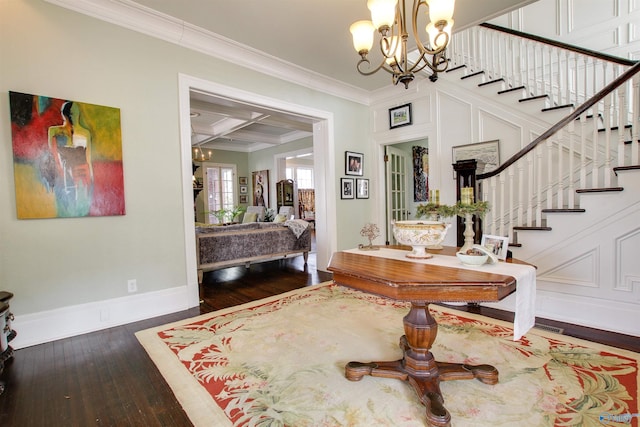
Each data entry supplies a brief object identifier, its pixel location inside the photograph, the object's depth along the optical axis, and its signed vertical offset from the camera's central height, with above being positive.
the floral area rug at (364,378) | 1.40 -1.03
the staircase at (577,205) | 2.24 -0.07
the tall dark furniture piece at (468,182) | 3.04 +0.21
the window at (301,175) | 10.45 +1.13
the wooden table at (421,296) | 1.28 -0.43
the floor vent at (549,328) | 2.30 -1.06
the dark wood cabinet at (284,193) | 8.34 +0.37
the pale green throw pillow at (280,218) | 5.55 -0.25
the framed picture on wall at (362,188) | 4.75 +0.26
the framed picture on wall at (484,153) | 3.61 +0.61
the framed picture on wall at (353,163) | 4.57 +0.66
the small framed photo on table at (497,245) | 1.67 -0.27
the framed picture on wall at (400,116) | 4.41 +1.36
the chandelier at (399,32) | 1.71 +1.11
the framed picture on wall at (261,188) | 8.83 +0.56
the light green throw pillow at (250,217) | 6.95 -0.26
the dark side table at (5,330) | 1.87 -0.80
